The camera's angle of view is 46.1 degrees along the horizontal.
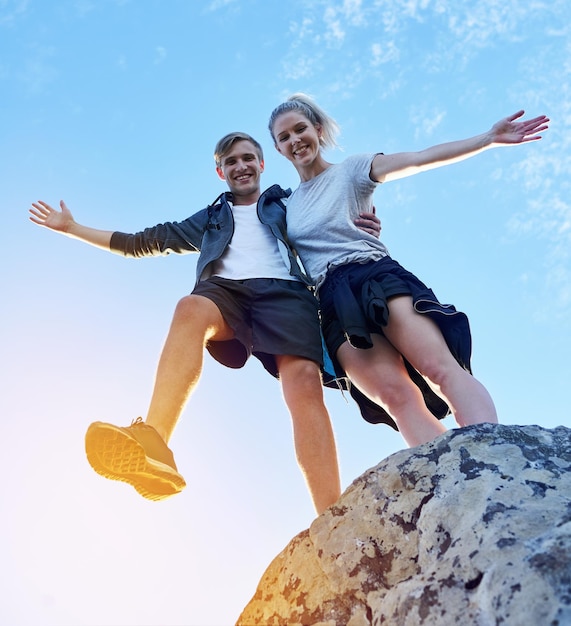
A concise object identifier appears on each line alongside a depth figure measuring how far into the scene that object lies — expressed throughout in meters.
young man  3.20
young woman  3.48
